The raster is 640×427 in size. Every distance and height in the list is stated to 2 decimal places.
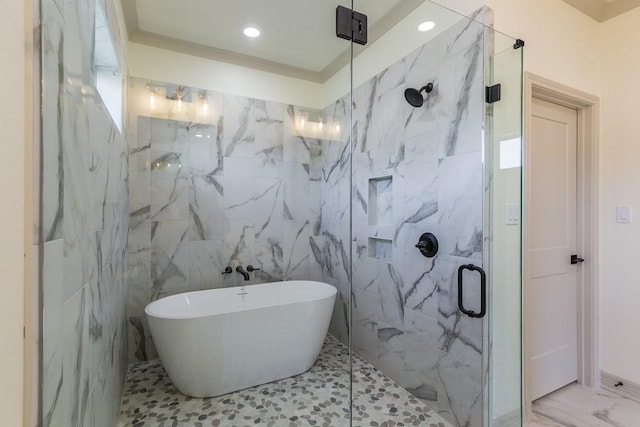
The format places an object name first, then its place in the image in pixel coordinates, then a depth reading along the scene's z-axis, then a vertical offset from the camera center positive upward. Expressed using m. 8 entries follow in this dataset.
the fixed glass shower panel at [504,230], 1.64 -0.10
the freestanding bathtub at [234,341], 1.88 -0.87
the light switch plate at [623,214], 2.05 -0.01
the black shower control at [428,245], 1.84 -0.20
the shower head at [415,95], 1.92 +0.78
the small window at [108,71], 1.49 +0.86
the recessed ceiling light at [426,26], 1.86 +1.20
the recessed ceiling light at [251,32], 2.41 +1.51
